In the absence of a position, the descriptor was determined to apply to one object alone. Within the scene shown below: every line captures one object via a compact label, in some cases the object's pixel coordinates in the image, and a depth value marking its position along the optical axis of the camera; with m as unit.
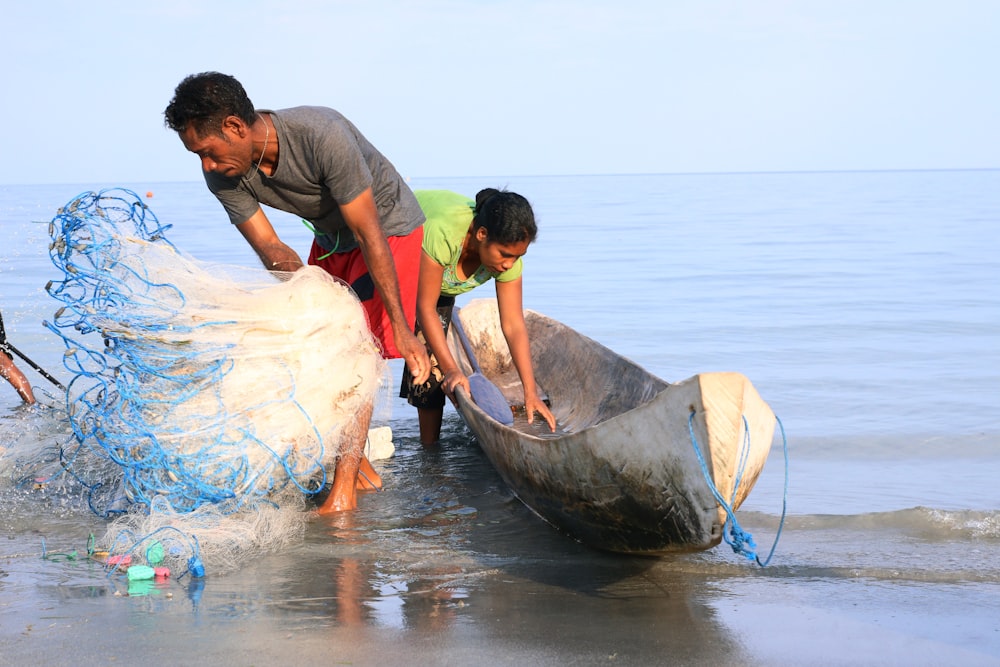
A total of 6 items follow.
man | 6.74
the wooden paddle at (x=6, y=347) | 11.95
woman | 7.81
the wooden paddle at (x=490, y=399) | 8.91
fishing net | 6.66
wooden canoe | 5.39
